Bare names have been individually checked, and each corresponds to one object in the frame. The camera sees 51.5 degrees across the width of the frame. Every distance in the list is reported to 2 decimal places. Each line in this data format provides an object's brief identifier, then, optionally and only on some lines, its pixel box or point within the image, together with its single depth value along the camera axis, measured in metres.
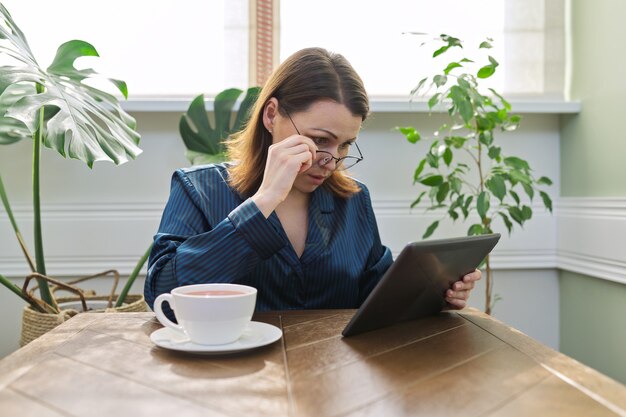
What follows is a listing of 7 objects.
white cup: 0.75
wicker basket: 1.67
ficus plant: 1.90
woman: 1.15
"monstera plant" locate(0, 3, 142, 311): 1.15
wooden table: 0.58
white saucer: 0.74
